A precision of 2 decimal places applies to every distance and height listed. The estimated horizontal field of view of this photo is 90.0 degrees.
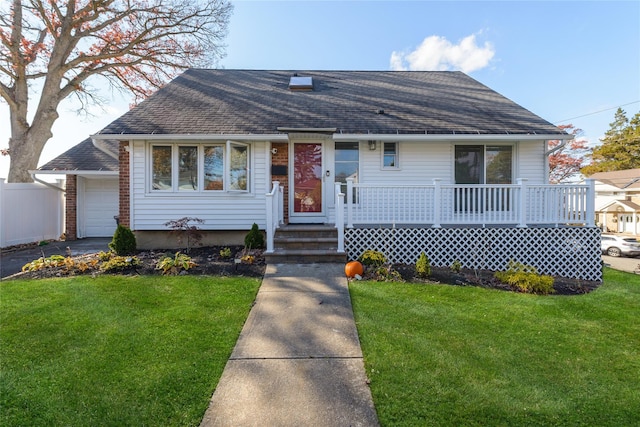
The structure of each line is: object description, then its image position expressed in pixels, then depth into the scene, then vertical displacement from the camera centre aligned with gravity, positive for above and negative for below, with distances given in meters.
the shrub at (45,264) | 6.44 -1.08
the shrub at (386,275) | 5.99 -1.20
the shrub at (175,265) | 6.27 -1.07
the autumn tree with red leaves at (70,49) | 12.89 +7.46
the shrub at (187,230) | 7.98 -0.49
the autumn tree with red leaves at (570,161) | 29.84 +4.91
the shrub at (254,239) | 7.74 -0.67
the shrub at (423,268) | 6.20 -1.08
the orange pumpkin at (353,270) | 6.02 -1.09
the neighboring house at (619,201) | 22.94 +0.96
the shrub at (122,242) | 7.54 -0.73
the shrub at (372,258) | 6.70 -0.98
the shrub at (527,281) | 5.75 -1.27
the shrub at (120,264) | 6.35 -1.07
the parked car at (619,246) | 16.97 -1.80
